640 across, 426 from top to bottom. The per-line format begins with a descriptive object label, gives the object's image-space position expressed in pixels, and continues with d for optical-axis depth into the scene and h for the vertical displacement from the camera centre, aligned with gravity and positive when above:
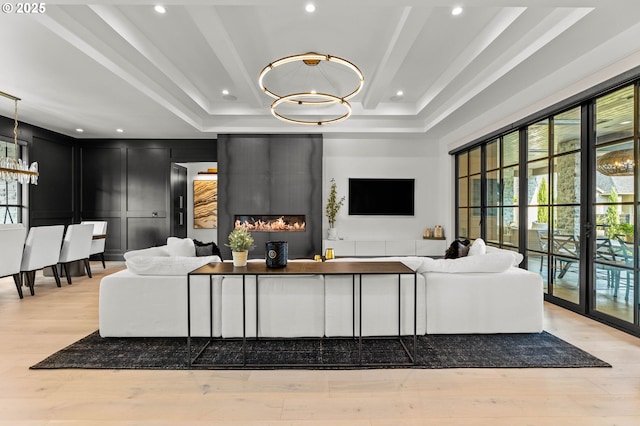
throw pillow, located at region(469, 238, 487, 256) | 3.74 -0.41
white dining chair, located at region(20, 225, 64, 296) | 4.48 -0.56
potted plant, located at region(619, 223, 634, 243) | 3.13 -0.18
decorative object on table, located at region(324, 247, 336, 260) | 4.00 -0.52
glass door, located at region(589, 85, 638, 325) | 3.11 +0.03
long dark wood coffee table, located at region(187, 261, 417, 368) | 2.49 -0.46
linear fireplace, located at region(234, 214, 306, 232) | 6.90 -0.25
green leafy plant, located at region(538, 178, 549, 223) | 4.26 +0.10
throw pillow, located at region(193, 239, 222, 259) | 3.92 -0.46
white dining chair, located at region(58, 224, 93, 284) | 5.16 -0.56
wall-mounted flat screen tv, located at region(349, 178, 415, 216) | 7.15 +0.29
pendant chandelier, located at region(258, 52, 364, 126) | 4.50 +1.91
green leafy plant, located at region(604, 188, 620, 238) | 3.28 -0.07
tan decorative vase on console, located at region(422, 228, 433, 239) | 7.06 -0.46
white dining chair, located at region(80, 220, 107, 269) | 6.09 -0.52
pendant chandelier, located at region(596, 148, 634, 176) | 3.14 +0.47
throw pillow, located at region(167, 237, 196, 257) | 3.71 -0.41
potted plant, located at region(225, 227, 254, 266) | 2.74 -0.29
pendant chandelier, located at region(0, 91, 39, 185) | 4.69 +0.57
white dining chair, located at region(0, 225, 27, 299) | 4.10 -0.50
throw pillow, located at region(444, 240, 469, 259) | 3.93 -0.45
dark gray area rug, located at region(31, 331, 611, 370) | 2.50 -1.12
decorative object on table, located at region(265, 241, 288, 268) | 2.71 -0.35
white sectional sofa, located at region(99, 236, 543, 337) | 2.90 -0.79
